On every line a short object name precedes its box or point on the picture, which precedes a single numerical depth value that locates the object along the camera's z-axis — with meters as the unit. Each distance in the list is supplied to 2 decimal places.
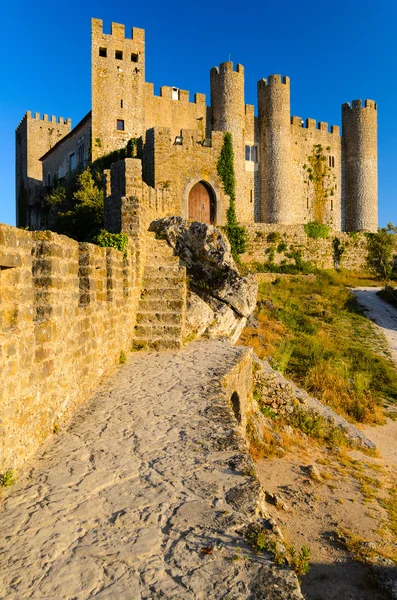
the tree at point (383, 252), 25.22
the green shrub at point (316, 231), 26.39
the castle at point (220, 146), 23.38
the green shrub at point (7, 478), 3.59
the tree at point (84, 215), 21.33
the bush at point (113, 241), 8.56
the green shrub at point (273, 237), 24.87
